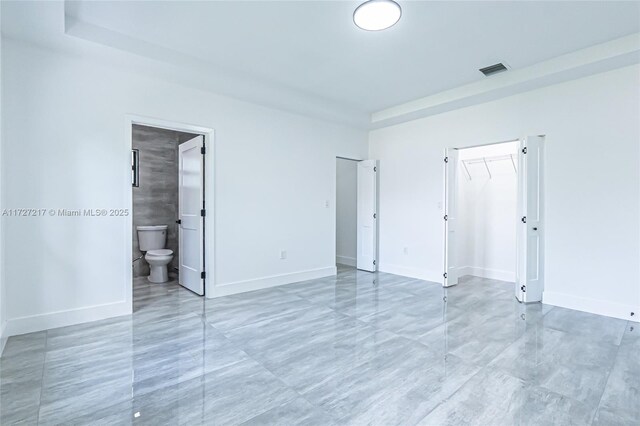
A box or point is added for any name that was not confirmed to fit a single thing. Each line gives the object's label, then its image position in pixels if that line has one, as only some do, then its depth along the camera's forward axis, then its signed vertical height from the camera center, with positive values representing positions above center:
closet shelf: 5.11 +0.84
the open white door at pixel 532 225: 3.97 -0.19
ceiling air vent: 3.65 +1.64
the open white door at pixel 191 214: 4.19 -0.06
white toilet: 4.82 -0.64
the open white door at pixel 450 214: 4.84 -0.06
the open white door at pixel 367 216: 5.84 -0.11
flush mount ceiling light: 2.49 +1.59
